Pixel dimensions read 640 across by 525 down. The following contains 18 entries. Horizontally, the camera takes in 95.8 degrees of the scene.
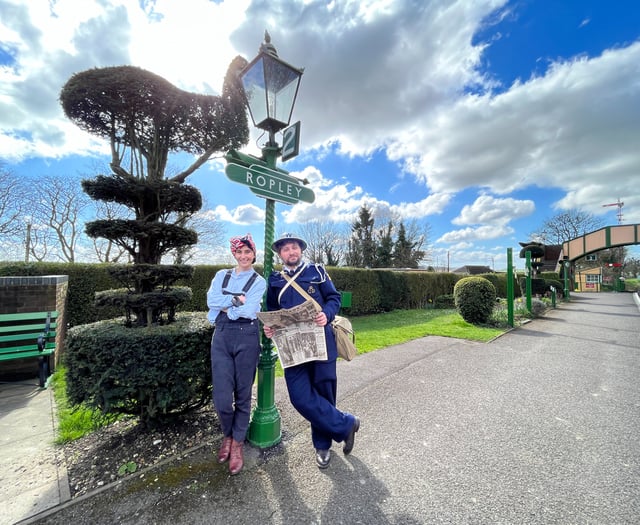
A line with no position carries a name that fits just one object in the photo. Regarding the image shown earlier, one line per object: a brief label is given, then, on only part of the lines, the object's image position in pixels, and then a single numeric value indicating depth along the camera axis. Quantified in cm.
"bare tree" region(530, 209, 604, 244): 3716
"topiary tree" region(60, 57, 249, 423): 243
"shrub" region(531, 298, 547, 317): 1164
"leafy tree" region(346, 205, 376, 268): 3984
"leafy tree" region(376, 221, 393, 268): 3900
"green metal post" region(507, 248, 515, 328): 889
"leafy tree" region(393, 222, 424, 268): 4006
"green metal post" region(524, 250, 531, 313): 1144
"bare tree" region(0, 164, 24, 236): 1994
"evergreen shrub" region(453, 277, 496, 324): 954
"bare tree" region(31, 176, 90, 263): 2159
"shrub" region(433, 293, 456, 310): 1714
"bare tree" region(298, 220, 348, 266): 3941
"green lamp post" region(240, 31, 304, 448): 274
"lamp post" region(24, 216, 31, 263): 2094
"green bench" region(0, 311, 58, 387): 421
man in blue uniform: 238
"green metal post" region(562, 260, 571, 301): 1983
